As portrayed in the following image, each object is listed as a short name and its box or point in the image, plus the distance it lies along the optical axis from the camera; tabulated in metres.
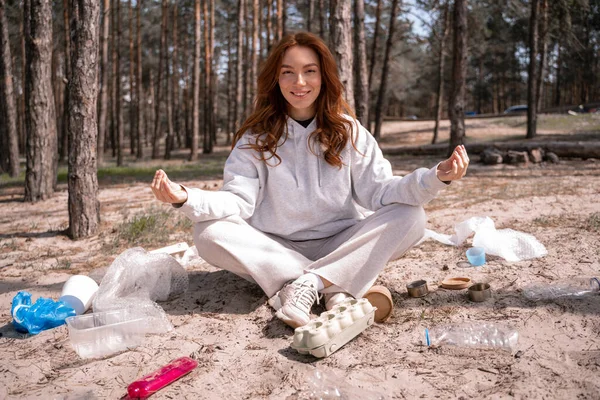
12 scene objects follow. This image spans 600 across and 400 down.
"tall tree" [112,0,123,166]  15.26
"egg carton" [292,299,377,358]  2.25
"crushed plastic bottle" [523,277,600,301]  2.83
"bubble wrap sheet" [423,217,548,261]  3.63
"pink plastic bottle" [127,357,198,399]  2.00
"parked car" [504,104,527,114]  34.94
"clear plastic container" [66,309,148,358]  2.46
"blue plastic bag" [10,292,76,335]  2.75
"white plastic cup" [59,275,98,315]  2.97
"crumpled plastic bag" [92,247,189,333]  2.78
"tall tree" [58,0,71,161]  14.88
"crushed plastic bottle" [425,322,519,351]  2.35
